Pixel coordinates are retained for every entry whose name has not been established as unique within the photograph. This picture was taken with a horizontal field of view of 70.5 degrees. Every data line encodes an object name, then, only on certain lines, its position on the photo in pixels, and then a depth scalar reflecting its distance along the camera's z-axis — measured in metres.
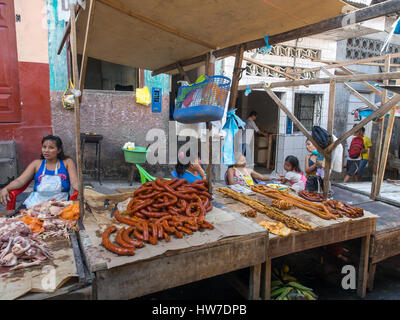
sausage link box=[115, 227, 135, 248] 2.23
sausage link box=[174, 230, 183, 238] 2.50
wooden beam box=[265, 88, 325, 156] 4.14
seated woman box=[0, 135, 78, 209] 3.69
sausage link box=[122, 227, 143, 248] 2.29
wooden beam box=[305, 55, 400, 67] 6.32
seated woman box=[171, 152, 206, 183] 4.91
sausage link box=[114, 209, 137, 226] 2.69
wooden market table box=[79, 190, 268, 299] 2.05
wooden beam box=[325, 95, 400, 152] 3.72
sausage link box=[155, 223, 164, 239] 2.44
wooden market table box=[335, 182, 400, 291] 3.61
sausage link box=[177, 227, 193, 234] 2.57
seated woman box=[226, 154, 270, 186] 4.97
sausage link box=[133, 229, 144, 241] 2.42
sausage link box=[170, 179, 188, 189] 3.28
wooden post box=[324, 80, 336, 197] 4.08
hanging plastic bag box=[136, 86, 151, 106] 7.16
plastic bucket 6.67
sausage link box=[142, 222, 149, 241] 2.41
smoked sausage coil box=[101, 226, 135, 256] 2.16
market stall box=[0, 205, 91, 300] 1.83
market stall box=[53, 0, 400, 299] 2.19
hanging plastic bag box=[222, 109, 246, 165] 3.95
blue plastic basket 3.22
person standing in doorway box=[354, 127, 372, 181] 8.35
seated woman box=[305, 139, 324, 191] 4.51
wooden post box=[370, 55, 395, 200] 4.90
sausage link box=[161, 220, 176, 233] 2.54
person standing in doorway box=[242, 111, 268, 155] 9.39
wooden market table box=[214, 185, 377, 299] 2.87
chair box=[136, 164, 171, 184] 6.31
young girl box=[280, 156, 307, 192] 5.19
